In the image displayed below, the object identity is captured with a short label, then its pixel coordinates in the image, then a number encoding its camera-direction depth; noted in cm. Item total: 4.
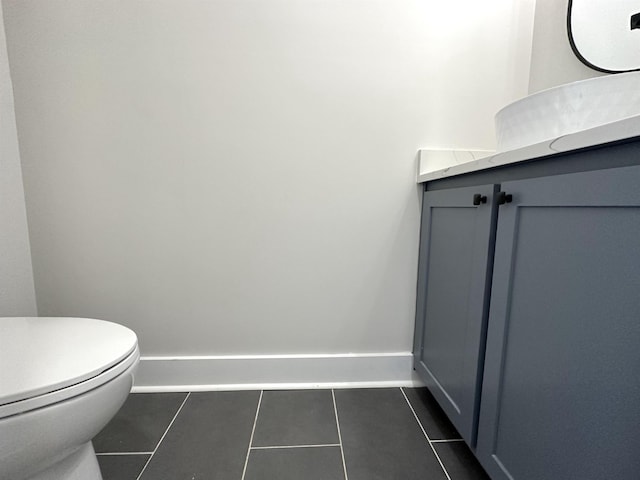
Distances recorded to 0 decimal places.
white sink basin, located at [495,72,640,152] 58
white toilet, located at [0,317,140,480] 51
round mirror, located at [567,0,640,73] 94
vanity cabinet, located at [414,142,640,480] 43
